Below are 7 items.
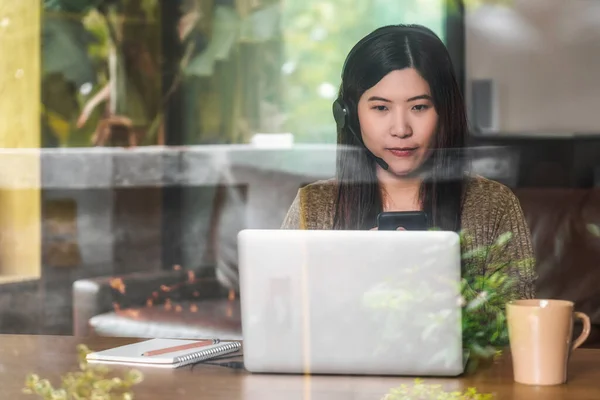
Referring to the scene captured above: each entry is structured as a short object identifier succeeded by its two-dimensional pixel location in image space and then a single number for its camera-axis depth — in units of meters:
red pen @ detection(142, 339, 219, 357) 2.56
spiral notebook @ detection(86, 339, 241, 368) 2.52
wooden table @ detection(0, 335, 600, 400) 2.32
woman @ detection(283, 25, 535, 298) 3.42
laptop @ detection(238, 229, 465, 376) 2.34
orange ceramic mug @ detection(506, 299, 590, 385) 2.31
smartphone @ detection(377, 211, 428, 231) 2.57
